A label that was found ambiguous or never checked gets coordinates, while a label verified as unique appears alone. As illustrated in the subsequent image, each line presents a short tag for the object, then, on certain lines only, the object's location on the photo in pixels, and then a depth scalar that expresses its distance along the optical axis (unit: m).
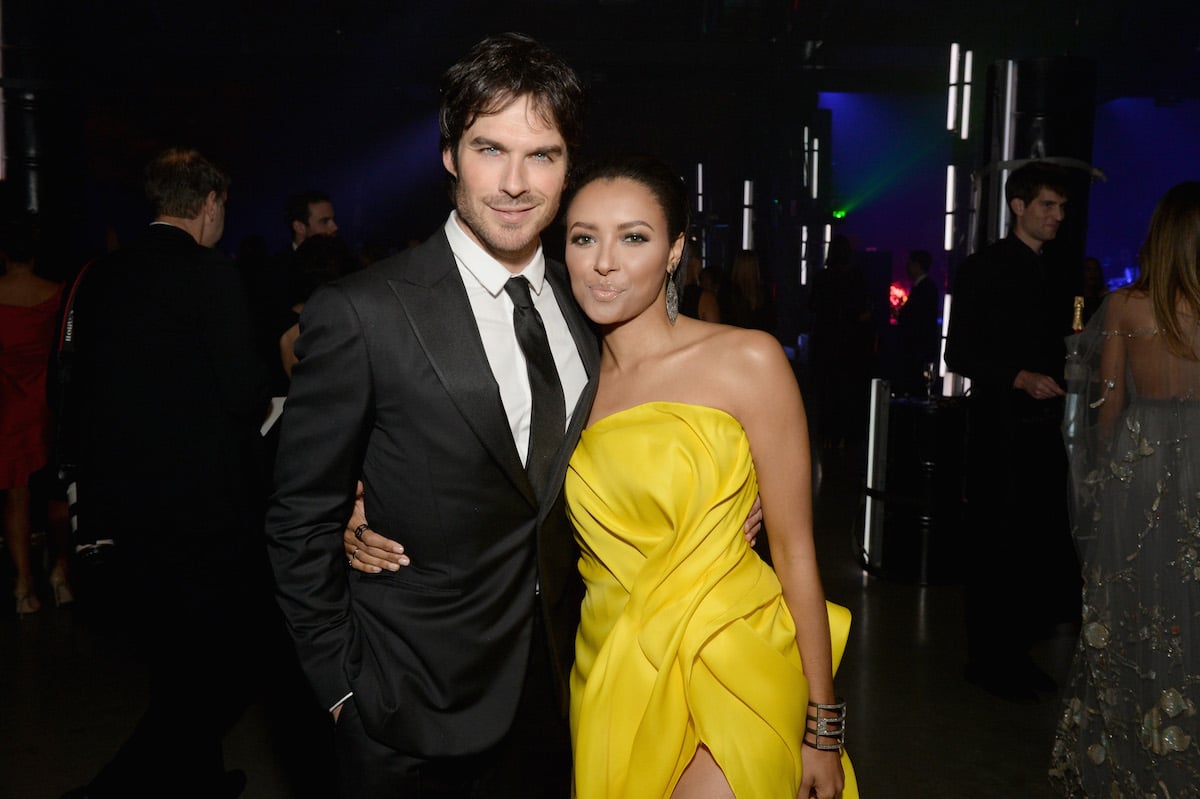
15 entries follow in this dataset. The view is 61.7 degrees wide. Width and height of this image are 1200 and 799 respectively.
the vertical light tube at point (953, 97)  5.61
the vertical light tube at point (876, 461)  4.77
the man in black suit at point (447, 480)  1.62
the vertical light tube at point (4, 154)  6.52
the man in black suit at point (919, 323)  9.45
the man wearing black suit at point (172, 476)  2.63
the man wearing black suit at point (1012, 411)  3.61
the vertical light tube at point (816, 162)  13.83
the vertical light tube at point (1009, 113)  4.54
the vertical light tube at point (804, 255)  13.77
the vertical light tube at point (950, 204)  5.72
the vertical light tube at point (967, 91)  5.48
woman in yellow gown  1.69
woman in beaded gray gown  2.74
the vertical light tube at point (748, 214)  14.94
